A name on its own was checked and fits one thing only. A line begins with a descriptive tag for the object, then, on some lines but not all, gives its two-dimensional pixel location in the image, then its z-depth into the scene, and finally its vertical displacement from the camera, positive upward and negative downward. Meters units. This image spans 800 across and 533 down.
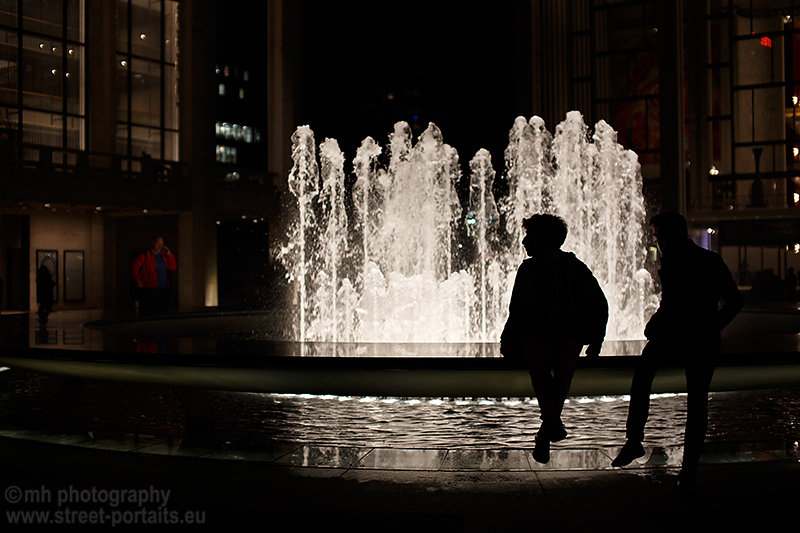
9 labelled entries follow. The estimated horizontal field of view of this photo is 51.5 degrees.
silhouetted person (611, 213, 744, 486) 4.59 -0.29
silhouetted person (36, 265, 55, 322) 22.09 -0.08
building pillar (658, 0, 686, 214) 26.11 +5.65
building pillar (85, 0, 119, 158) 29.03 +7.26
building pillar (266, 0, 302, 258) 31.62 +7.12
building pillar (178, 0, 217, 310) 27.38 +4.25
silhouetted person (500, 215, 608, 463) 4.67 -0.20
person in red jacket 14.01 +0.16
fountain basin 6.16 -0.65
